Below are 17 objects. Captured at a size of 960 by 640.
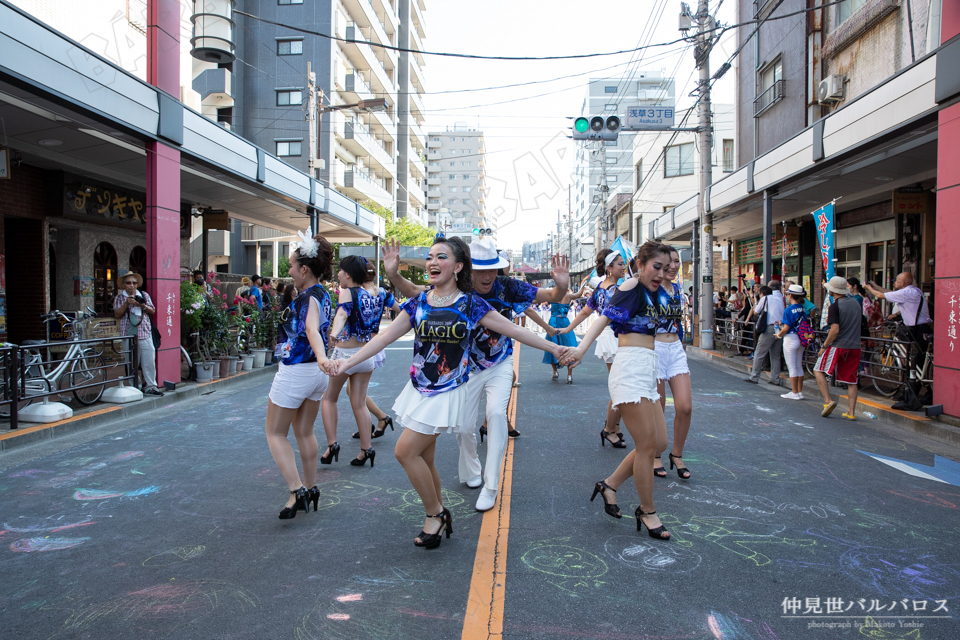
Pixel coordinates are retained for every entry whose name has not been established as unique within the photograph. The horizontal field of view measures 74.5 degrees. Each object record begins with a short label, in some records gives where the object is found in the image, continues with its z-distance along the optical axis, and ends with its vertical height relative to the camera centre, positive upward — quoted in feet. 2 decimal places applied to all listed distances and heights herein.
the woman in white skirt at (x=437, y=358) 12.13 -1.18
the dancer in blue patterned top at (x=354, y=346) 18.70 -1.44
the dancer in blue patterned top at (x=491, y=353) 14.82 -1.36
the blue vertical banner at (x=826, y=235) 32.86 +3.41
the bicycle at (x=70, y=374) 24.44 -3.09
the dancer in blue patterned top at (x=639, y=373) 13.14 -1.62
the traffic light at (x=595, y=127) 47.47 +12.89
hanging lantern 42.55 +18.30
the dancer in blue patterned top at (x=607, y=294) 19.61 +0.06
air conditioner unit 47.03 +15.68
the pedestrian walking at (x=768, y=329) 35.47 -1.81
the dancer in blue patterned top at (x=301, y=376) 14.17 -1.78
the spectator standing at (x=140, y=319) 29.68 -0.99
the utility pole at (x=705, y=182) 54.95 +10.32
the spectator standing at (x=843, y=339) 26.71 -1.75
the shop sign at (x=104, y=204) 42.88 +6.93
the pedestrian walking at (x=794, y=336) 31.17 -1.90
